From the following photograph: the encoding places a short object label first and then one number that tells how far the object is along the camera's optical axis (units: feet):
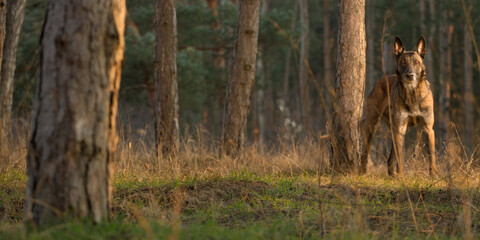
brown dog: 25.79
